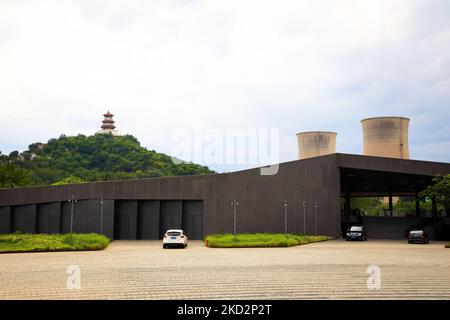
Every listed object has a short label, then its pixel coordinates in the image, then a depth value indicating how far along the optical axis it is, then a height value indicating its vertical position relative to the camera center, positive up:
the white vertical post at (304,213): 45.44 -0.11
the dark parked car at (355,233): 43.66 -1.99
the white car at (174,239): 30.97 -1.84
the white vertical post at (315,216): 48.03 -0.42
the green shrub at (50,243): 27.92 -2.04
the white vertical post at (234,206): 39.67 +0.52
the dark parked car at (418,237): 41.06 -2.19
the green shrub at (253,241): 32.75 -2.12
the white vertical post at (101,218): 42.09 -0.65
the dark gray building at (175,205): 42.62 +0.64
